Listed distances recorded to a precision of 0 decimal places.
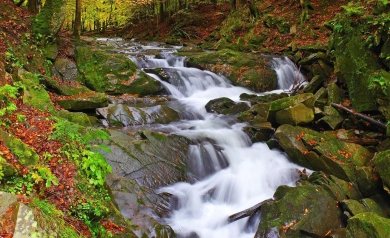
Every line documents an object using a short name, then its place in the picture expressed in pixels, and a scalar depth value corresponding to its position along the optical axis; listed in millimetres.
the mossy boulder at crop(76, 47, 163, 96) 11727
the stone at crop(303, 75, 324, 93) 11680
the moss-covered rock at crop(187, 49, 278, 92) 14055
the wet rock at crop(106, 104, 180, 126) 9055
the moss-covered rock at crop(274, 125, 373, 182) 7138
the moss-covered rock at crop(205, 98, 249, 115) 11148
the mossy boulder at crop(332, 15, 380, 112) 9148
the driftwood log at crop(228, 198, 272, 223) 6185
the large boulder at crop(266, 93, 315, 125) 8828
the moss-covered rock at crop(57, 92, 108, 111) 8703
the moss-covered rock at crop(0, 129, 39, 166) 3795
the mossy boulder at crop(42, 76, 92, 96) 9344
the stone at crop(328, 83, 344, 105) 10008
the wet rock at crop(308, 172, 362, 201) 6305
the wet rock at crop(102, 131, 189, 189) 6672
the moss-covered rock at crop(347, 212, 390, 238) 4712
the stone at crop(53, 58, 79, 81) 11453
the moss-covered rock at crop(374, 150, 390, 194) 6305
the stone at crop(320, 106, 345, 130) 9094
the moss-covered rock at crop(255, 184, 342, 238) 5355
